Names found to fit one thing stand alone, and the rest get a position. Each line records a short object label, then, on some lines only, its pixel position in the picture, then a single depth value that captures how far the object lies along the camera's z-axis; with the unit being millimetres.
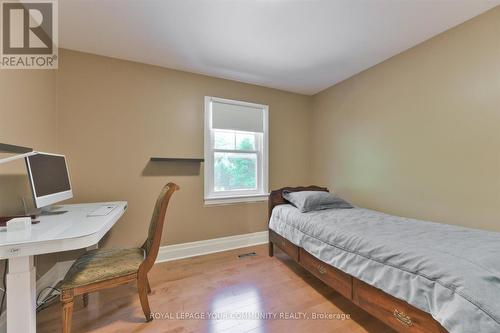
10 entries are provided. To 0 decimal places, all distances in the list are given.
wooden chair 1284
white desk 1005
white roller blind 2947
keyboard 1605
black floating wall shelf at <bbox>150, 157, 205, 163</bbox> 2562
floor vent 2739
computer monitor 1460
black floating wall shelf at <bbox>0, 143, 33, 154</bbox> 1170
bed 943
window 2908
